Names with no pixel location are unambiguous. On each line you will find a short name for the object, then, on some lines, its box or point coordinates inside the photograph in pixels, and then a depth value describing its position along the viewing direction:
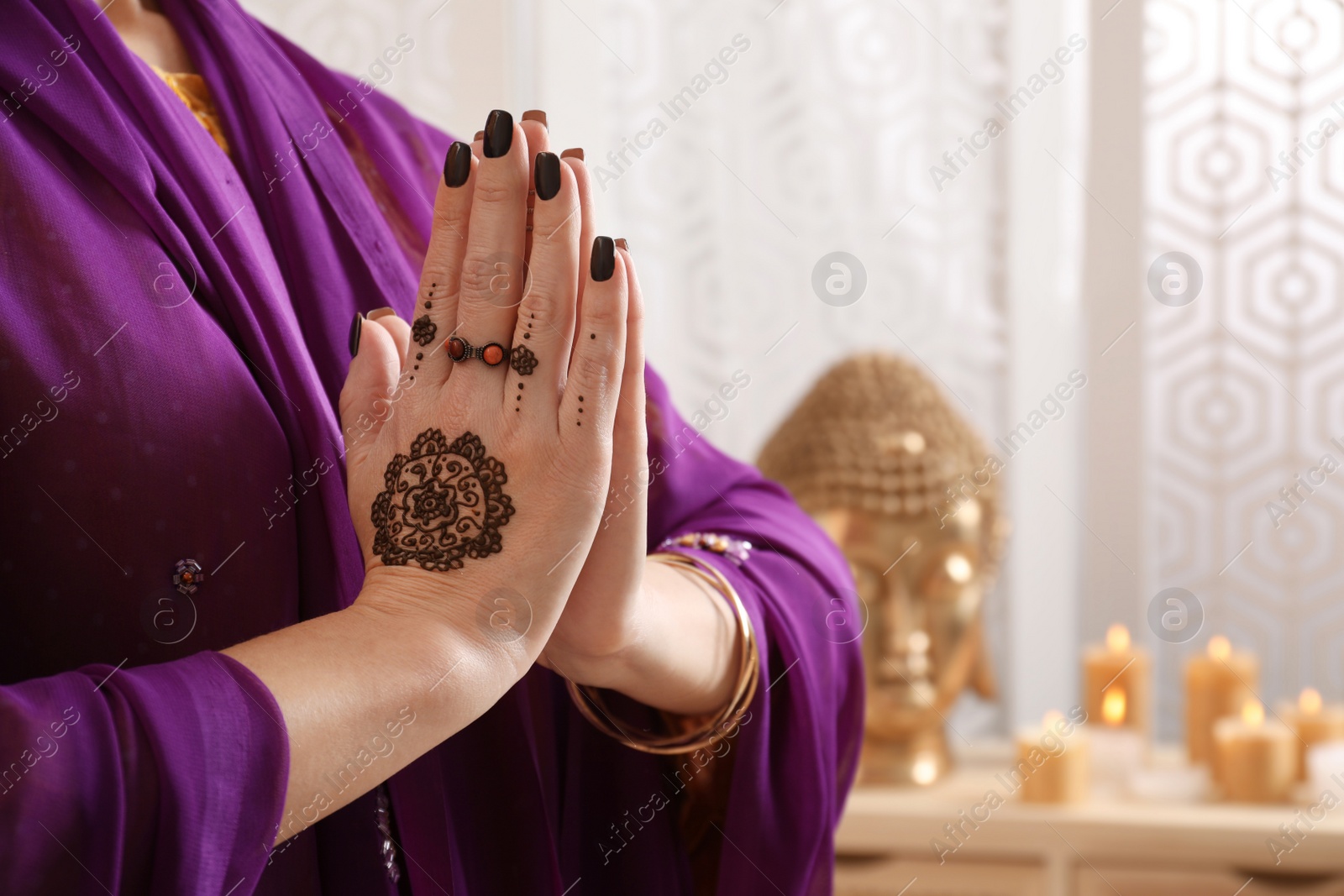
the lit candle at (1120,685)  2.18
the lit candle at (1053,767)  2.10
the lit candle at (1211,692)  2.18
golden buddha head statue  2.09
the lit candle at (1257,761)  2.09
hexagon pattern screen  2.21
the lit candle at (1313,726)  2.12
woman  1.39
